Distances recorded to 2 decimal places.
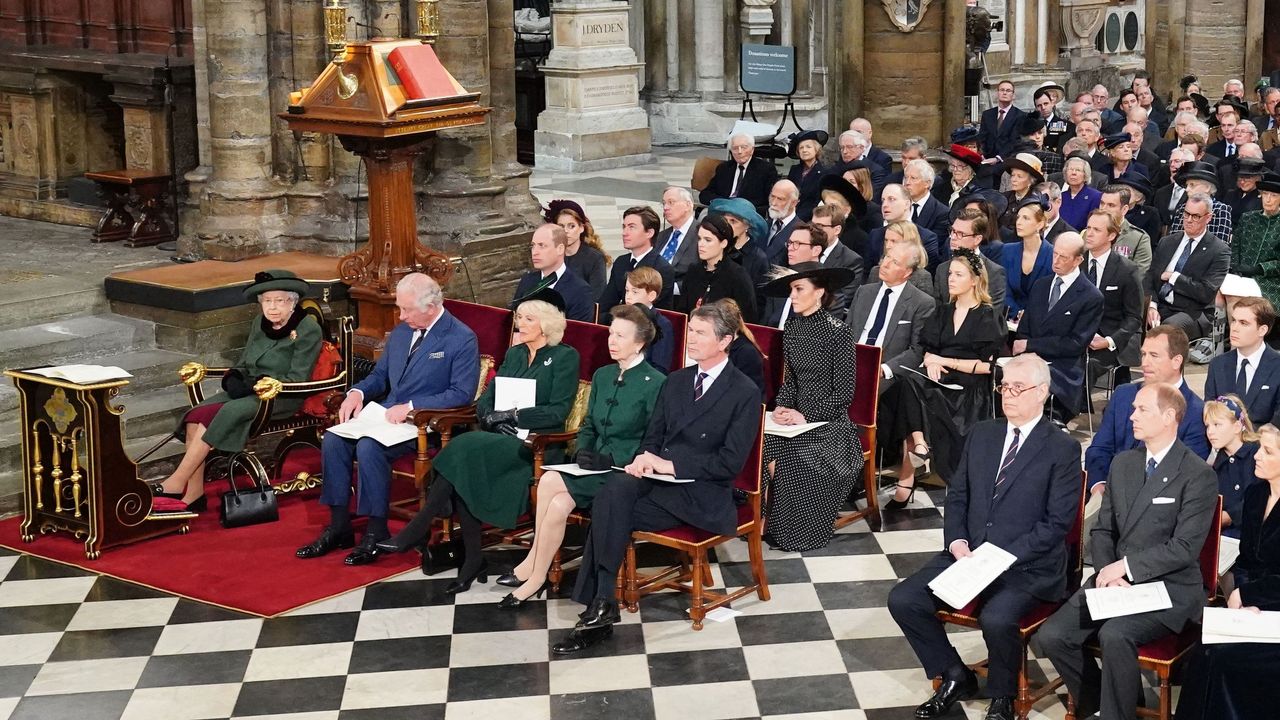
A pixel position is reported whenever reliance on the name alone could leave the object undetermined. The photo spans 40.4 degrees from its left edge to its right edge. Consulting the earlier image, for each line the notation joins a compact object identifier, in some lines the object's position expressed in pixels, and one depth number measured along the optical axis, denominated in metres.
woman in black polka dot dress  7.89
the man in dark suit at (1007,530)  6.01
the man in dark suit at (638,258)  9.38
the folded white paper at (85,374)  7.79
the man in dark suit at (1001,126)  15.39
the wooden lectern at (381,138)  9.16
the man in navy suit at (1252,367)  7.48
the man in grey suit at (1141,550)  5.70
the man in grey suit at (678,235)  9.97
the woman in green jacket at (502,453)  7.47
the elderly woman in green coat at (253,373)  8.43
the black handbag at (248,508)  8.30
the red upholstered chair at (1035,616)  6.01
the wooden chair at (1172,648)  5.69
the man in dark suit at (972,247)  9.19
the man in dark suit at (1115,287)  9.65
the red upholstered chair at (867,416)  8.16
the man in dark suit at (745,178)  12.57
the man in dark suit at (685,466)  6.94
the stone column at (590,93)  18.36
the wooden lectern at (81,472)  7.84
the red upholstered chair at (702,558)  6.95
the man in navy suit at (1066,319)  9.11
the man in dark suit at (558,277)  9.06
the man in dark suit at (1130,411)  6.92
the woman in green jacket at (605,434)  7.17
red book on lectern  9.30
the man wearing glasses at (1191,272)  10.50
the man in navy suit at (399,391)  7.86
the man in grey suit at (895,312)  8.69
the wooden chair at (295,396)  8.48
